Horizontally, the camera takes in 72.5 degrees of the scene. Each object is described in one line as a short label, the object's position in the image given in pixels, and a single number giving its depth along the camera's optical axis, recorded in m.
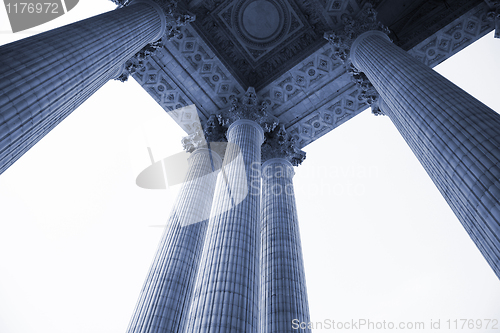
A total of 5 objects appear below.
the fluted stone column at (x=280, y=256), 11.92
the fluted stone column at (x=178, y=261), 11.11
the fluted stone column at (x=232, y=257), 8.77
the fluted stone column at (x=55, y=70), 7.24
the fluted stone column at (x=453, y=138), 6.63
